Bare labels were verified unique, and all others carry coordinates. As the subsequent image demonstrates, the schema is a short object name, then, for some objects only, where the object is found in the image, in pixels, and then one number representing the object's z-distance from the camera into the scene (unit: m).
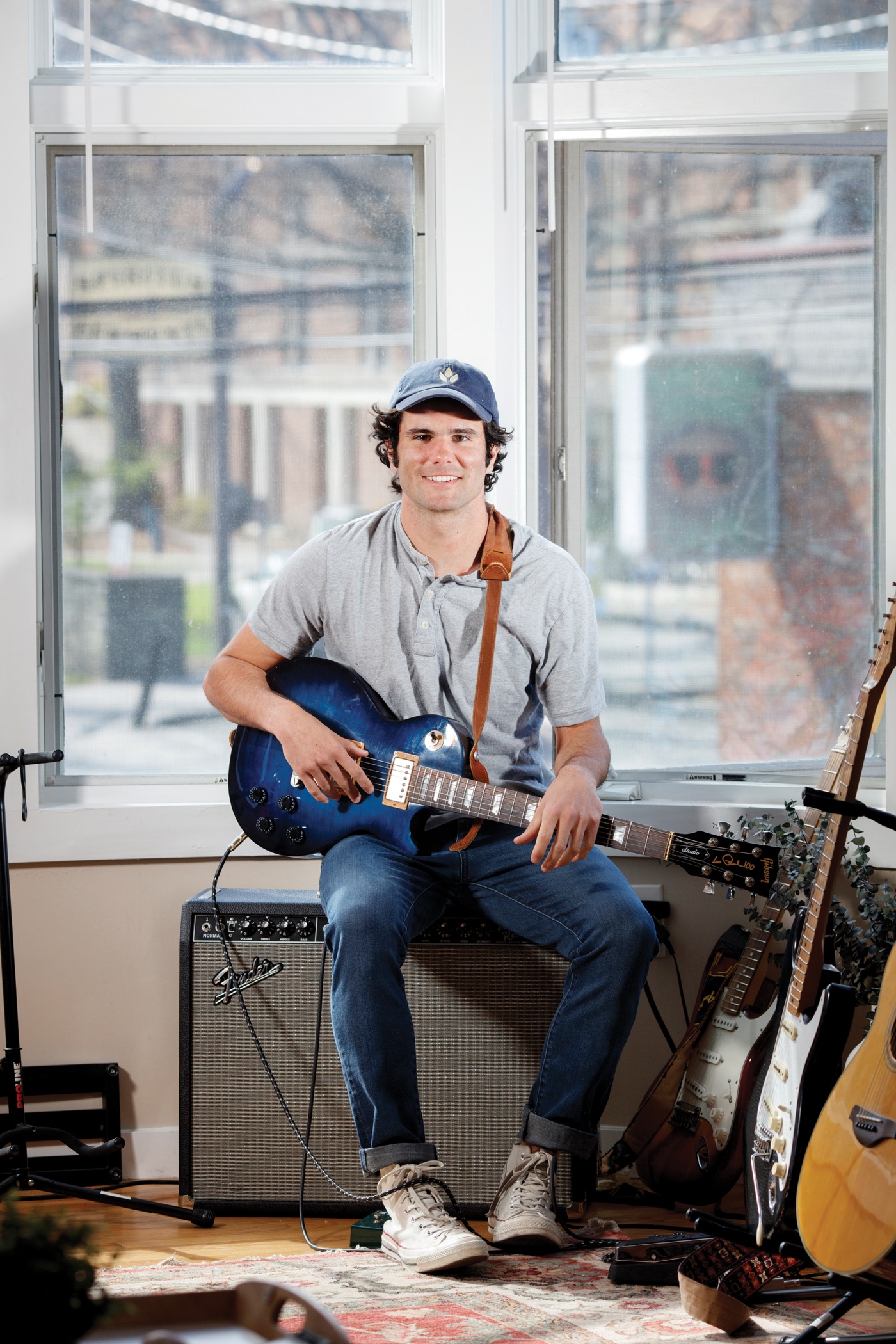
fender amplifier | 4.76
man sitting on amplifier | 4.56
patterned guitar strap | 4.31
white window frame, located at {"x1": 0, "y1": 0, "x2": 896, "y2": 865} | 5.07
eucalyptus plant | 4.65
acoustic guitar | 4.16
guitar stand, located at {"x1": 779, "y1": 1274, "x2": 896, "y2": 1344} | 4.21
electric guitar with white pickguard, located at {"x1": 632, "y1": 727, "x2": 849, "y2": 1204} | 4.67
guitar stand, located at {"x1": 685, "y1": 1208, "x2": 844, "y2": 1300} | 4.36
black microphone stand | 4.72
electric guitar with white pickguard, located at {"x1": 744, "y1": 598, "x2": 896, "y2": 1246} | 4.33
